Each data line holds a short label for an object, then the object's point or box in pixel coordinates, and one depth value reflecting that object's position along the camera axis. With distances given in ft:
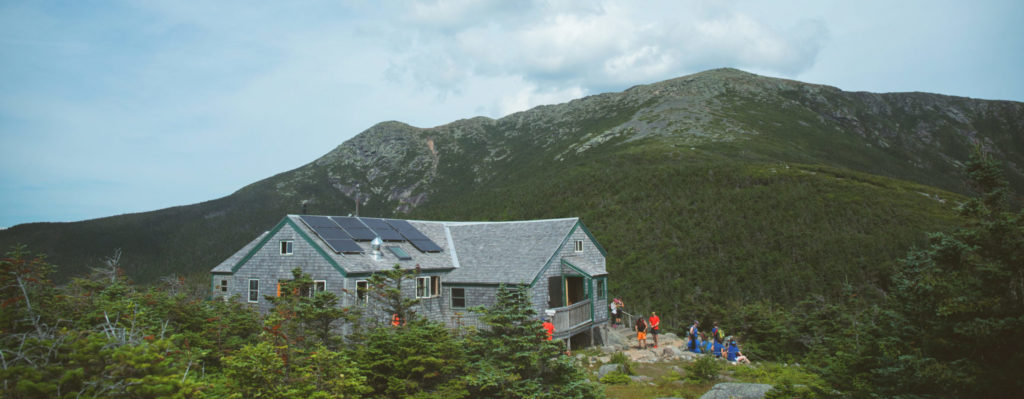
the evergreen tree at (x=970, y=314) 26.71
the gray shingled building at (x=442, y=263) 72.54
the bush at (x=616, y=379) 52.80
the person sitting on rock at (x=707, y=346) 71.10
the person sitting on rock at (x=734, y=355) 66.28
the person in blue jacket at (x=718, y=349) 69.00
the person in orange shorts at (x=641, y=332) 74.69
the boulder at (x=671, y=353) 69.15
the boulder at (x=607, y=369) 55.82
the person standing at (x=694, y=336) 72.54
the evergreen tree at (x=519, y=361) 36.50
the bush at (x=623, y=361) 56.38
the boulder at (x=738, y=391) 42.78
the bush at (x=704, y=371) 53.72
